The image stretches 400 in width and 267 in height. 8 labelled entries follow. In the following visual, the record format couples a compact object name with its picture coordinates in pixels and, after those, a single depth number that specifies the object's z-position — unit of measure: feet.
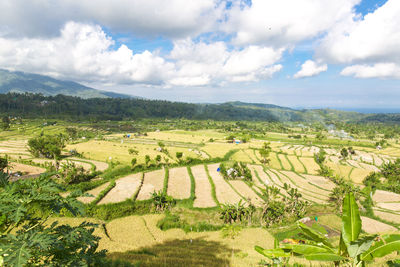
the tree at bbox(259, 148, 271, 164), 195.80
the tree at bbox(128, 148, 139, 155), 201.20
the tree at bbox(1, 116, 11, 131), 309.83
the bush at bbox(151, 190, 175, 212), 99.80
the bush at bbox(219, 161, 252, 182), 147.96
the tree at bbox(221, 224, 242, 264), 73.10
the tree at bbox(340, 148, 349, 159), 233.55
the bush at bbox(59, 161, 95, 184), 121.90
